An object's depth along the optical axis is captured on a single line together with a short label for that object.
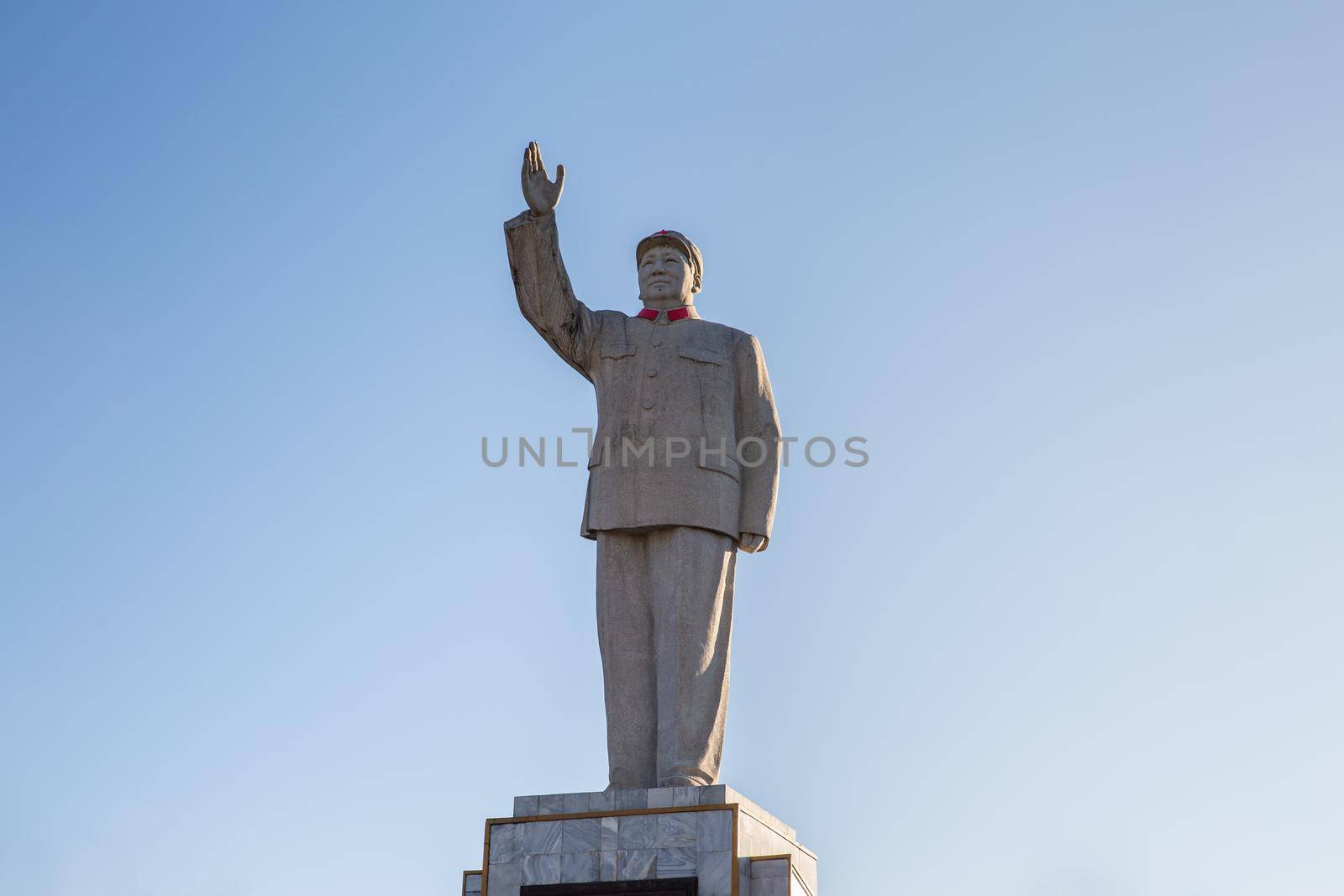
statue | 11.91
